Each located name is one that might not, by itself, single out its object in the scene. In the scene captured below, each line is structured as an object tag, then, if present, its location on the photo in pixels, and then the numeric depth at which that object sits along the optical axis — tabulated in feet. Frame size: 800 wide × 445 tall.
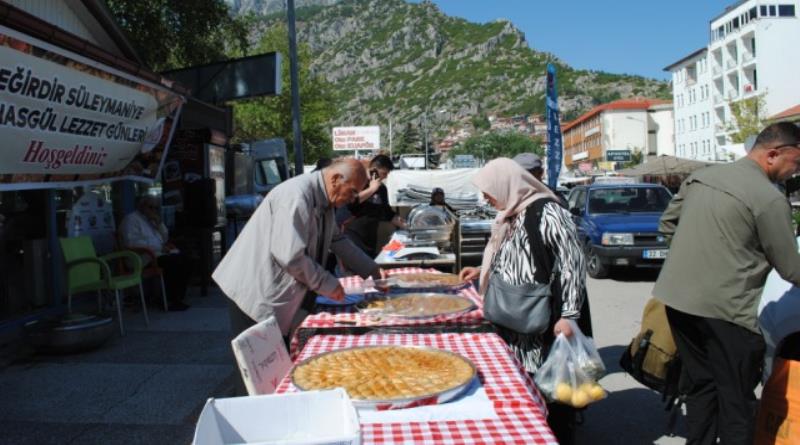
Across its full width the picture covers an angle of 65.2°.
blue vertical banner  47.09
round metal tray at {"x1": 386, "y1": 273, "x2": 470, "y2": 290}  14.30
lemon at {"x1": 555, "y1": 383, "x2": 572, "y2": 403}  9.87
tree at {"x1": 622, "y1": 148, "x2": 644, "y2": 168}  310.16
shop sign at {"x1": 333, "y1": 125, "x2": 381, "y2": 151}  107.04
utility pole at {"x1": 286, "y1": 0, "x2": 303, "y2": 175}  46.32
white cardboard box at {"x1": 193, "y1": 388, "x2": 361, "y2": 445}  5.74
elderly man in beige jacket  10.96
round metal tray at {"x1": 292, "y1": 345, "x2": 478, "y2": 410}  7.14
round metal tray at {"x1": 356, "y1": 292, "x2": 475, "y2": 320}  11.43
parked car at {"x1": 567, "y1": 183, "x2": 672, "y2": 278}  37.32
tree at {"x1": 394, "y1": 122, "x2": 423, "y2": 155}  318.24
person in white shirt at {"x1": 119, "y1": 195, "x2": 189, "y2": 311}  27.71
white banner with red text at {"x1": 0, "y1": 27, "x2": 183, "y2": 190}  17.21
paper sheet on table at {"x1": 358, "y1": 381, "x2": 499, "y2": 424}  6.97
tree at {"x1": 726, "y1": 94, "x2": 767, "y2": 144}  146.61
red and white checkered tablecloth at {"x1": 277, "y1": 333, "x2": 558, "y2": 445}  6.38
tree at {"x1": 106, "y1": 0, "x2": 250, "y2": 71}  42.86
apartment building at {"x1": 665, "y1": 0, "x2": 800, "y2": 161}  209.46
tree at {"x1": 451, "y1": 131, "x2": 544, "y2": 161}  319.68
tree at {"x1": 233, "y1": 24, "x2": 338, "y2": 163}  123.65
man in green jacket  10.17
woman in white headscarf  10.91
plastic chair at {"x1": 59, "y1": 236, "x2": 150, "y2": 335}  23.49
